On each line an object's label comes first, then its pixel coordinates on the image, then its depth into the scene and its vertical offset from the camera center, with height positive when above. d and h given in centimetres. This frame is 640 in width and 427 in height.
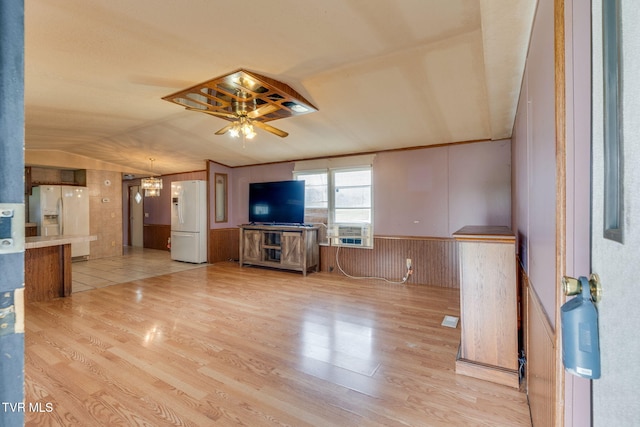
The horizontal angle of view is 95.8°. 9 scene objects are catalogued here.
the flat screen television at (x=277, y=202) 564 +21
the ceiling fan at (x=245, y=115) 314 +109
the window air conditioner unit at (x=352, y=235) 511 -43
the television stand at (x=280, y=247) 533 -67
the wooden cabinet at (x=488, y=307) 205 -70
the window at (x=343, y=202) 514 +18
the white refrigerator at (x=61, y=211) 645 +7
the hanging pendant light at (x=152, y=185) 638 +63
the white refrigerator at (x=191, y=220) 647 -16
